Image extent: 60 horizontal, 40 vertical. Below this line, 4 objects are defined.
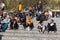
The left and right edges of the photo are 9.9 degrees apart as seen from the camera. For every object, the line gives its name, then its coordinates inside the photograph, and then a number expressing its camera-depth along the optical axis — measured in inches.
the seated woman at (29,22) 806.5
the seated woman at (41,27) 778.4
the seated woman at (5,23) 811.6
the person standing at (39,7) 913.0
